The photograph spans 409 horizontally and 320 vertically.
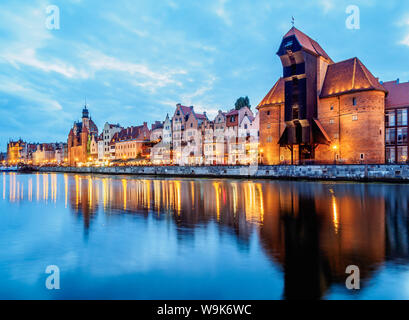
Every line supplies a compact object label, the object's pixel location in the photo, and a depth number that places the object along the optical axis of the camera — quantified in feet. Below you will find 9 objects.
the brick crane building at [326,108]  129.08
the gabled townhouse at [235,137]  198.39
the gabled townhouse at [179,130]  237.04
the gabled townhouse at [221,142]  208.95
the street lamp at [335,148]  136.36
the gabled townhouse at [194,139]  221.46
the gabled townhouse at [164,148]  251.64
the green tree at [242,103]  237.04
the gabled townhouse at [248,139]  191.13
